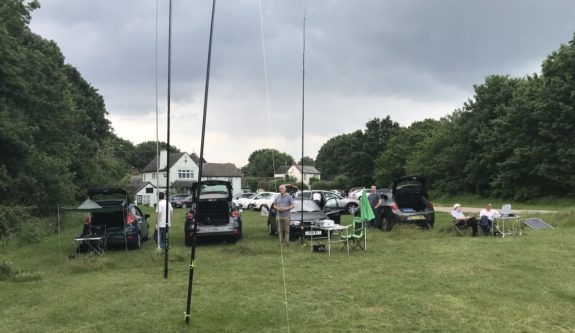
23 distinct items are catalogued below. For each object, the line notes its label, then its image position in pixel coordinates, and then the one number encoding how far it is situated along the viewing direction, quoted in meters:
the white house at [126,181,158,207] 57.52
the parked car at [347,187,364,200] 38.89
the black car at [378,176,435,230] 14.48
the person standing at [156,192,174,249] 10.98
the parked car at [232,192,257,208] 35.66
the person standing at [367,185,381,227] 15.45
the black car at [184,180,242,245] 12.42
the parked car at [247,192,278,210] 32.97
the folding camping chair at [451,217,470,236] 13.55
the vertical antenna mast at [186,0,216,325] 5.25
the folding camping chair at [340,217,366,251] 10.59
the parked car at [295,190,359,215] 24.41
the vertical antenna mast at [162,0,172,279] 7.83
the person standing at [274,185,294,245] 11.91
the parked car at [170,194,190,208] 41.00
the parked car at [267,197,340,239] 13.38
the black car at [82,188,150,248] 11.89
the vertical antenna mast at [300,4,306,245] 11.53
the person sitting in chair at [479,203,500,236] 13.37
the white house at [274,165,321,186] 117.12
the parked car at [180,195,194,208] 40.33
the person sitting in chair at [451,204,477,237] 13.45
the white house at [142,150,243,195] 74.44
